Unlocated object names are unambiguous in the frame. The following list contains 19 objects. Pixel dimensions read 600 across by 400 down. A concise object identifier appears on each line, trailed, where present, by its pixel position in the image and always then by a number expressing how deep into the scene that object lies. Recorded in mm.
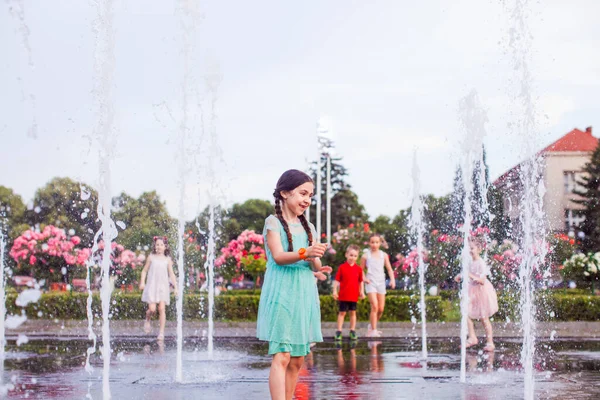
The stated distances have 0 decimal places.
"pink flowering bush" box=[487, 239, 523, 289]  20281
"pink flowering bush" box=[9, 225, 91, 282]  21766
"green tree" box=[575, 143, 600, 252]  50406
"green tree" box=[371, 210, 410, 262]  71112
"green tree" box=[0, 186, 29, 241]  65019
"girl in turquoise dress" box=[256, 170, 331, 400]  4863
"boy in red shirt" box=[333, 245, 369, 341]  13523
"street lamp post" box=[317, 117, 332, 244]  38219
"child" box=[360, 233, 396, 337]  13680
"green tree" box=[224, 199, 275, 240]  93312
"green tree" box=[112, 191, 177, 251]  55925
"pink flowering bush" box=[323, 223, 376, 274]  25234
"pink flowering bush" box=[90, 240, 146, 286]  22634
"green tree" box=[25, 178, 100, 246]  60500
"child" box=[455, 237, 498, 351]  11156
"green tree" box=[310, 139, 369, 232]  78562
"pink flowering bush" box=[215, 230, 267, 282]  24344
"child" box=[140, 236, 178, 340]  12883
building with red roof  64375
